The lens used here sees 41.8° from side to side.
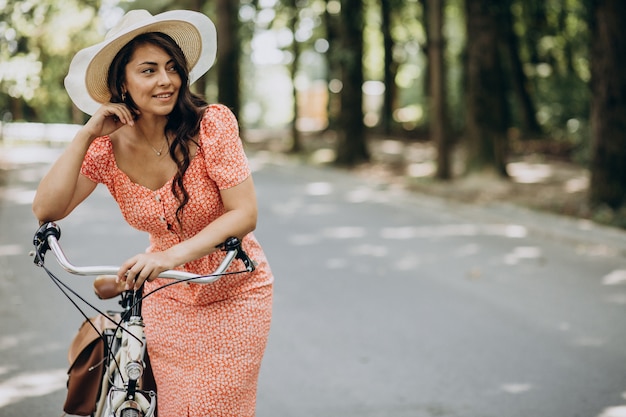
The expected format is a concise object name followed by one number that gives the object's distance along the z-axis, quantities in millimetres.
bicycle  2570
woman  2803
